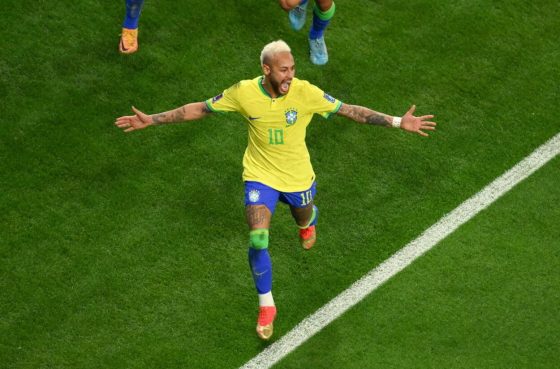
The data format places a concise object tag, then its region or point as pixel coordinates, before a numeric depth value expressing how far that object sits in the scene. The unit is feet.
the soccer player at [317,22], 75.61
